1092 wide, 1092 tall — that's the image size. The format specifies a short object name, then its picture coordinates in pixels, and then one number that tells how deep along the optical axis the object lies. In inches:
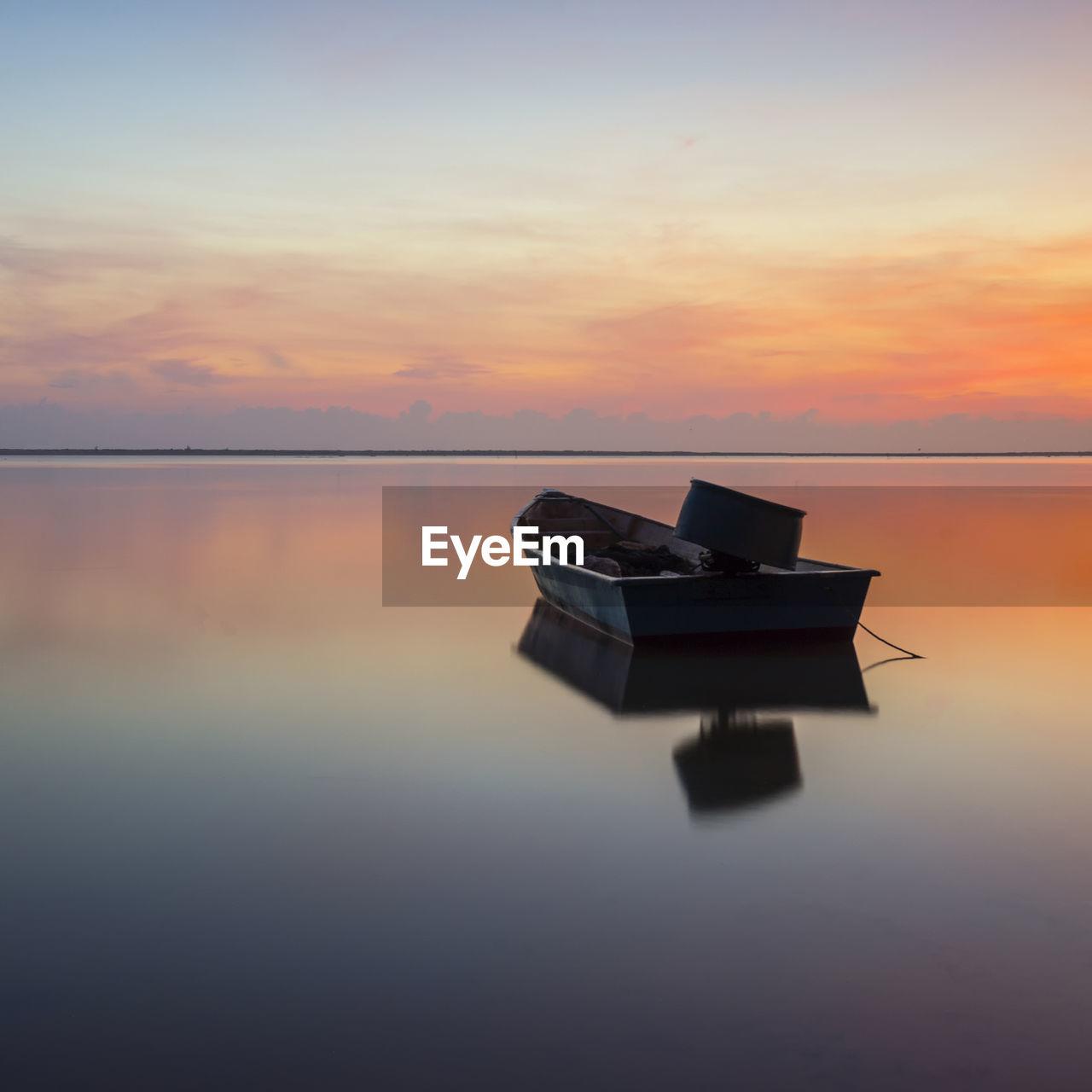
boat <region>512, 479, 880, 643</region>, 399.2
